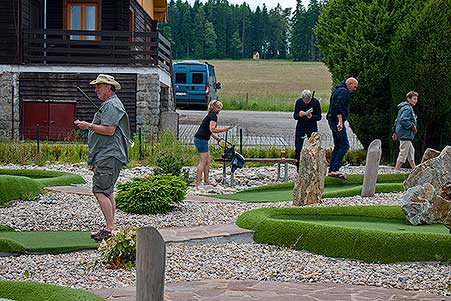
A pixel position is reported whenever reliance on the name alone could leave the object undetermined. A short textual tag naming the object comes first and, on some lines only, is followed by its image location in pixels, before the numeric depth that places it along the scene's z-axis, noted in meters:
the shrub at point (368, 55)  20.23
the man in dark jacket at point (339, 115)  14.57
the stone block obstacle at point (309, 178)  12.10
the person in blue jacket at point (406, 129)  16.67
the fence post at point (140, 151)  20.19
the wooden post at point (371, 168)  12.94
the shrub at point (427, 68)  18.62
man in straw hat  9.57
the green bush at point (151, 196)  12.19
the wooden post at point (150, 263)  5.46
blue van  41.62
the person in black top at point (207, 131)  15.34
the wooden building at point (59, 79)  24.53
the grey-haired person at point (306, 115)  15.78
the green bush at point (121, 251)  8.26
